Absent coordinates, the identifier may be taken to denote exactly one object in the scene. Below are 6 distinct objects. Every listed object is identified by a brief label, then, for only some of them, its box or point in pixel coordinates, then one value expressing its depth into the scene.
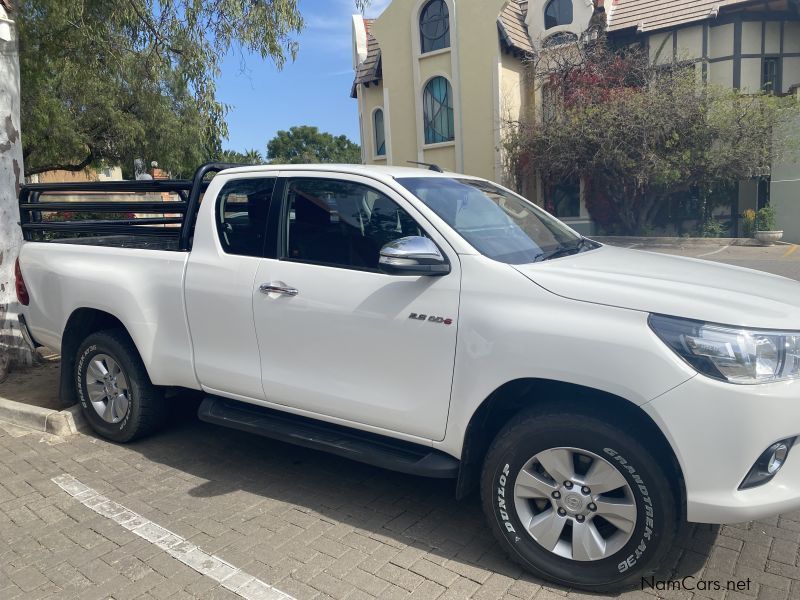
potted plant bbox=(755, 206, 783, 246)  18.64
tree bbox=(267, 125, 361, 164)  75.44
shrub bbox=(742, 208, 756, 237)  19.36
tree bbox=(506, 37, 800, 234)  18.14
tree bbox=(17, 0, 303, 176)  8.51
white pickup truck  2.74
